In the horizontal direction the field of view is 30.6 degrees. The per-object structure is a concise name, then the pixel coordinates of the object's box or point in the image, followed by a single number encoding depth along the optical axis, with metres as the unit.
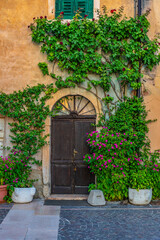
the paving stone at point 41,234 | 4.77
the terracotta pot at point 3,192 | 6.93
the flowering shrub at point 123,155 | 7.01
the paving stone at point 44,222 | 5.33
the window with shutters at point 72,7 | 7.89
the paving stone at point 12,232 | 4.77
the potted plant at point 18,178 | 6.93
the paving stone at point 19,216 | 5.61
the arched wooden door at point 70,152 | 7.80
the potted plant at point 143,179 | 6.95
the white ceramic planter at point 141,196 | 6.94
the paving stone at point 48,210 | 6.19
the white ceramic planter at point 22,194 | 6.91
